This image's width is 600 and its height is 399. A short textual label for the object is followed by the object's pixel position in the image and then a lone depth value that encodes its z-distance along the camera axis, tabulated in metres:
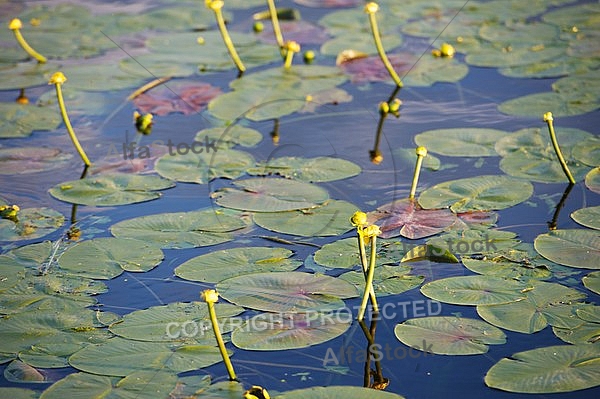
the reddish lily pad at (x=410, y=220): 5.96
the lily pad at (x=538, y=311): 4.91
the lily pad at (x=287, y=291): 5.17
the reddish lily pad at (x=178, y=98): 8.27
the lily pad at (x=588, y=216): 5.90
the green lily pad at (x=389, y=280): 5.35
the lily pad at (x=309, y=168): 6.75
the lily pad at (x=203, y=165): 6.94
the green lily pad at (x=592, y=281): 5.23
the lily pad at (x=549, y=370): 4.41
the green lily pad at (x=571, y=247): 5.48
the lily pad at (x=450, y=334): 4.78
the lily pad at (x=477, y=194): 6.23
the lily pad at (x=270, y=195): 6.29
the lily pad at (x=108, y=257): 5.70
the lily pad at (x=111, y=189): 6.62
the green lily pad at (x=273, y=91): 8.00
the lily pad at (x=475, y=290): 5.14
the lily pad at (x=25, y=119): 7.87
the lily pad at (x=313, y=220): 6.02
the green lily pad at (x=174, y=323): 4.97
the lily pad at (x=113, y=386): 4.50
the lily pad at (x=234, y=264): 5.56
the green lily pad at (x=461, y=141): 7.08
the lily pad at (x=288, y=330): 4.86
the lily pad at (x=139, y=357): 4.70
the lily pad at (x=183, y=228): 6.00
